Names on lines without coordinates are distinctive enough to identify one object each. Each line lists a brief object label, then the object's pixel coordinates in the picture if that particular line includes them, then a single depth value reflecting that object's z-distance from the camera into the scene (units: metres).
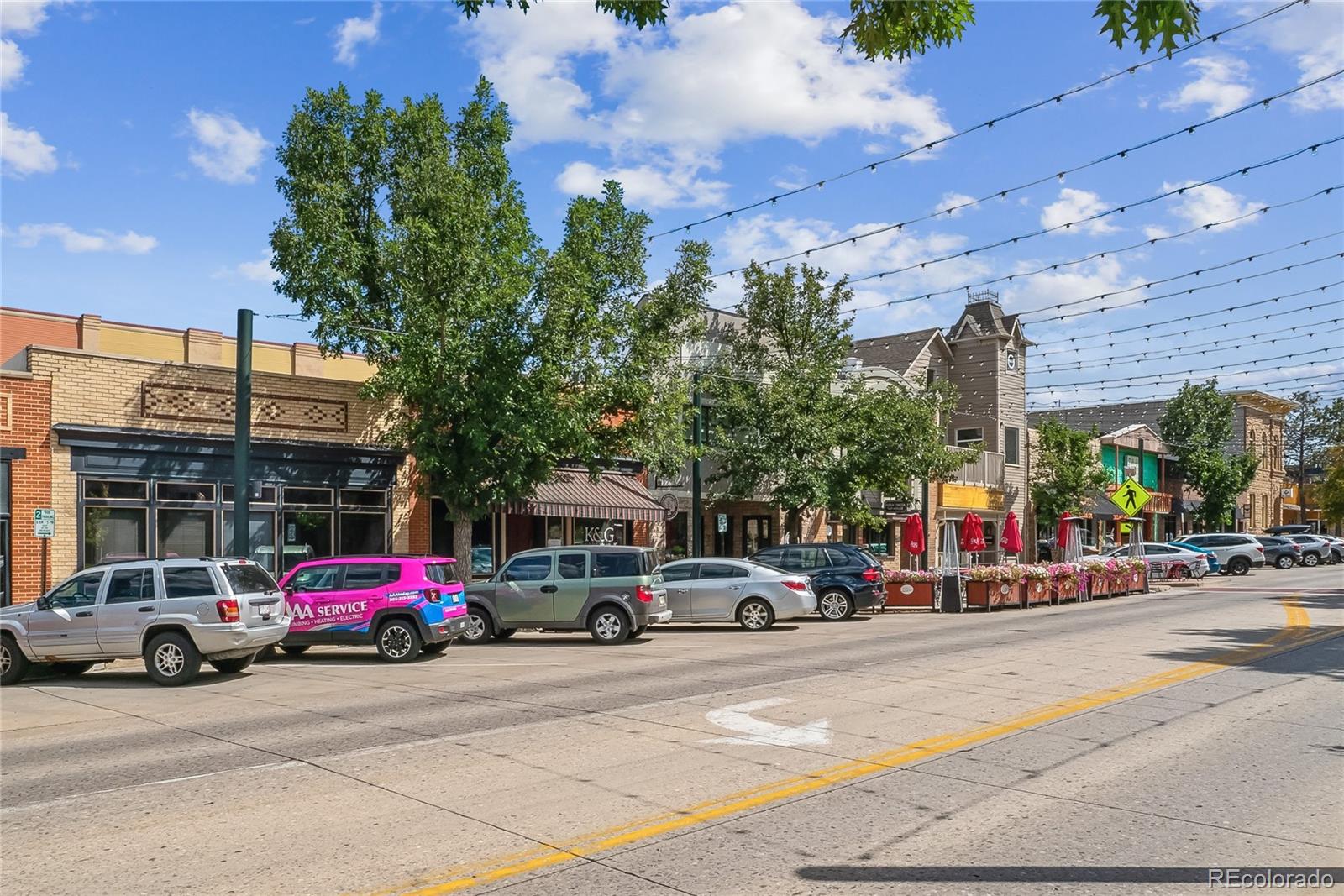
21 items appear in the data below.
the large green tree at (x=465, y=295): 21.61
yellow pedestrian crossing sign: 34.06
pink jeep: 17.02
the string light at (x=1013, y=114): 15.27
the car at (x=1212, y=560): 46.70
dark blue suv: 24.59
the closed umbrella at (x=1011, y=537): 34.78
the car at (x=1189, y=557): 40.78
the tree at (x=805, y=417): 31.36
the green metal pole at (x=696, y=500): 27.95
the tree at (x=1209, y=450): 63.25
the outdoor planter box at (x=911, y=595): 28.19
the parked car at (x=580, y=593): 19.48
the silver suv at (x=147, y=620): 14.41
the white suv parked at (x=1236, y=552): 46.59
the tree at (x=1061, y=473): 49.50
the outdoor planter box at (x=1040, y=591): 28.98
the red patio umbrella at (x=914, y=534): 31.41
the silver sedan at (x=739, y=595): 21.88
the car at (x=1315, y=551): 54.72
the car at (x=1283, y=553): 53.06
